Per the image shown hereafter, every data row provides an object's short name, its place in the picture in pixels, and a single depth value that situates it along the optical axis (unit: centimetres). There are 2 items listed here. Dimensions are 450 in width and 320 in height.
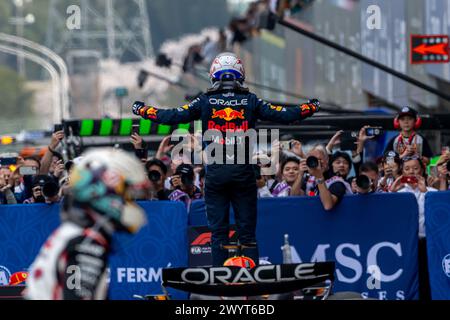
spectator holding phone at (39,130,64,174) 1399
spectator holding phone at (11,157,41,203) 1448
